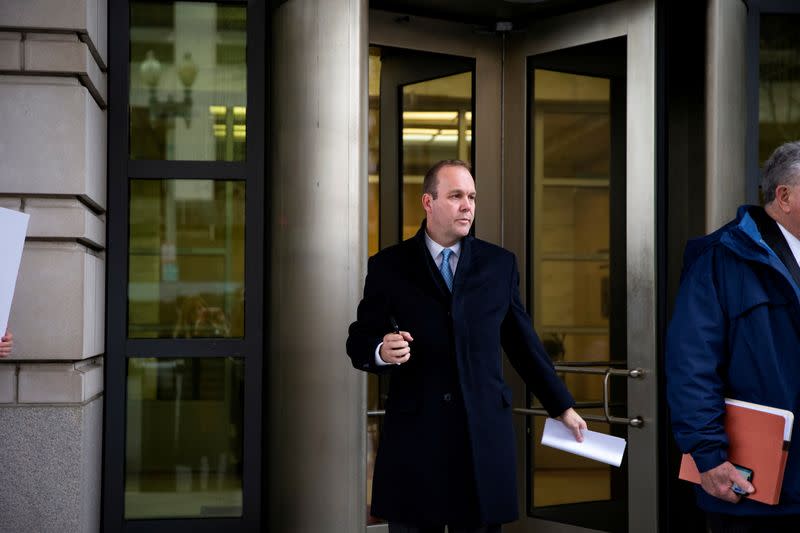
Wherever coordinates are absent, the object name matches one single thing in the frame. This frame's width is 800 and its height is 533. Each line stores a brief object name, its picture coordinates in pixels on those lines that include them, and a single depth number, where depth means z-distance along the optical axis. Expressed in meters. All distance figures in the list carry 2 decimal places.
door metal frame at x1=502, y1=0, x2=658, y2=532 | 5.19
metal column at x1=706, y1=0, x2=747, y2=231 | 5.06
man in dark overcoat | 3.53
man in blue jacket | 3.02
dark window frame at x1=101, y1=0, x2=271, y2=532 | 5.17
